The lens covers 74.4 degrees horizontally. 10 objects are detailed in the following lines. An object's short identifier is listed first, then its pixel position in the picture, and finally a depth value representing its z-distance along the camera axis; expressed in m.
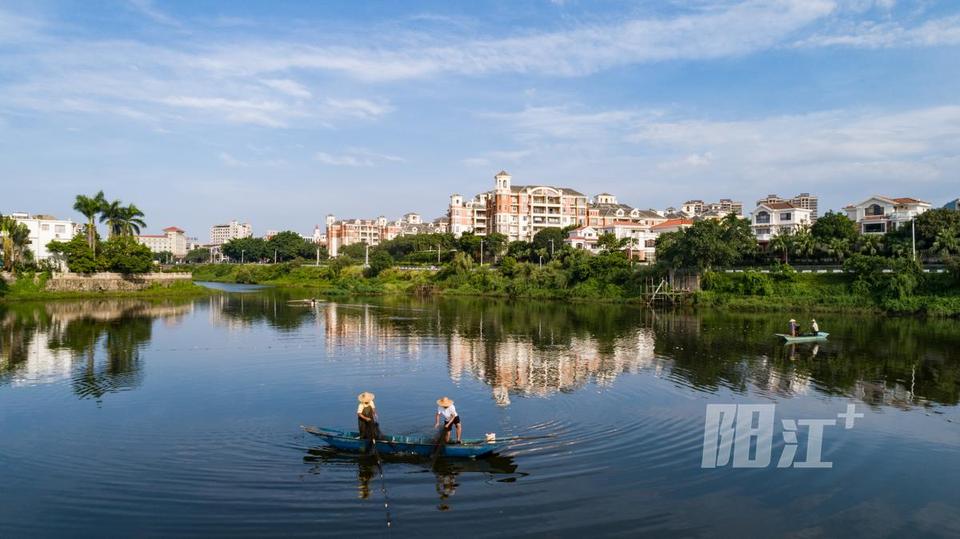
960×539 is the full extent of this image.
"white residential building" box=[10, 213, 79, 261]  75.38
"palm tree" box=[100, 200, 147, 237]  71.06
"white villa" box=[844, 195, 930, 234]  69.31
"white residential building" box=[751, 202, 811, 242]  76.81
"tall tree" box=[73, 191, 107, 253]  65.44
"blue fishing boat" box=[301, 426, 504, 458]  14.55
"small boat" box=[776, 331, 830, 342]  33.72
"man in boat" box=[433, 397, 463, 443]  14.69
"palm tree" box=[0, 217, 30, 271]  58.09
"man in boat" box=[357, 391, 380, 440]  14.73
